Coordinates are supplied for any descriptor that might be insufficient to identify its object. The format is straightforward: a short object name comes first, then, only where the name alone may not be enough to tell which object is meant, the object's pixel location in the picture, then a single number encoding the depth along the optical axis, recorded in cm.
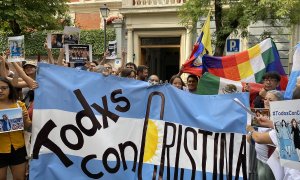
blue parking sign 1047
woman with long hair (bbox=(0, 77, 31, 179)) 455
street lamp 1723
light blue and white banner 443
